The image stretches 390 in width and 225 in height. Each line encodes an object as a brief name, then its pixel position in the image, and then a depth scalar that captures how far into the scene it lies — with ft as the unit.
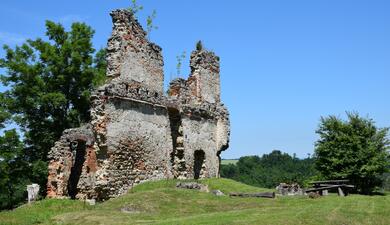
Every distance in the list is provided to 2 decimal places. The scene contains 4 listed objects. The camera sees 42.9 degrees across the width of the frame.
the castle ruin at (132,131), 66.08
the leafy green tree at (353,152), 104.28
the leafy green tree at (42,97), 102.83
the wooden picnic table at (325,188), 75.82
